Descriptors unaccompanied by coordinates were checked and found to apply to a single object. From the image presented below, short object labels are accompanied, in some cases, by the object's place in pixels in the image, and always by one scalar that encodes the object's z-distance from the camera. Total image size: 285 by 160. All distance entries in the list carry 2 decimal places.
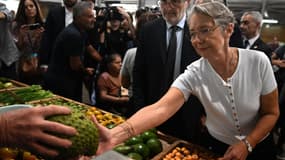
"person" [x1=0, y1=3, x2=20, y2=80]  2.55
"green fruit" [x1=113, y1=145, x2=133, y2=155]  1.29
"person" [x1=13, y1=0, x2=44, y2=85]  2.86
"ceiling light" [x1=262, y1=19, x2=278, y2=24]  6.96
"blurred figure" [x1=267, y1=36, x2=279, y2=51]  5.40
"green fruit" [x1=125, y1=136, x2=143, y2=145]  1.37
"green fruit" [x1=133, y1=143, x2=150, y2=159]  1.30
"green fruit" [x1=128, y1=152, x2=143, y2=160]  1.24
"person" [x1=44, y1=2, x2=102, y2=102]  2.32
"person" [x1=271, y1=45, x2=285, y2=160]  2.65
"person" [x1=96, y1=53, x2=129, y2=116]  2.65
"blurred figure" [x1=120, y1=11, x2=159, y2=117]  2.35
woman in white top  1.12
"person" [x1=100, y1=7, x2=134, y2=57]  3.18
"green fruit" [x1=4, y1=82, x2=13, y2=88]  2.17
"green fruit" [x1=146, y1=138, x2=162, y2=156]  1.34
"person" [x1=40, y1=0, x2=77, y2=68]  2.94
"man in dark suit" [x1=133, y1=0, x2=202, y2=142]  1.66
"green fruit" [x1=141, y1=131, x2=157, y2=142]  1.40
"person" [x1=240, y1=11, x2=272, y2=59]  2.78
